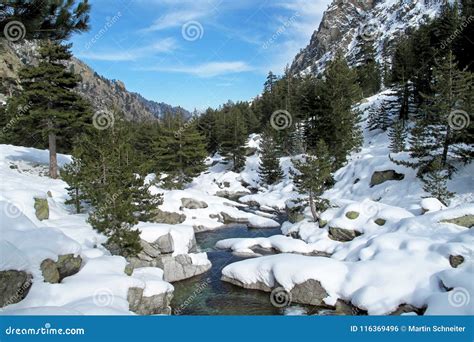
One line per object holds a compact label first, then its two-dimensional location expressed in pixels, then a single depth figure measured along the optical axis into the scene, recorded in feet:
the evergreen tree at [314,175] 90.48
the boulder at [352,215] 83.87
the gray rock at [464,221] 66.95
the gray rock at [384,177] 108.88
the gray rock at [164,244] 70.08
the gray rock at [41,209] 67.10
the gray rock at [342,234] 80.43
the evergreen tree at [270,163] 178.19
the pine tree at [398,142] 132.36
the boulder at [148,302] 45.80
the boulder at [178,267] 65.82
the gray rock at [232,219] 118.12
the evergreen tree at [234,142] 206.28
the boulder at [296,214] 98.84
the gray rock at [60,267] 42.42
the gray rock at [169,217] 98.57
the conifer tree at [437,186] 85.46
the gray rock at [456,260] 53.21
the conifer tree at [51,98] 99.45
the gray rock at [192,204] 112.27
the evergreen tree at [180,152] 155.02
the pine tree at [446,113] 90.12
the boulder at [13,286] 36.78
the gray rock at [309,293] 55.67
